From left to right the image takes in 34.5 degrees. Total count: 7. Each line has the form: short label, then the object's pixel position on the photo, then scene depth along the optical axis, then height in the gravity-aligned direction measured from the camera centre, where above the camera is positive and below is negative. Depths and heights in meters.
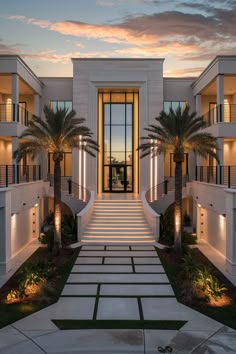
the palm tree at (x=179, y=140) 20.02 +1.92
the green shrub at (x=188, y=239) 22.73 -3.78
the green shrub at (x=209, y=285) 12.91 -3.81
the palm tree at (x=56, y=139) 20.17 +1.98
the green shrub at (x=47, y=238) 22.27 -3.68
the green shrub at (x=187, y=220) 28.52 -3.32
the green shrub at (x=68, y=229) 22.20 -3.23
